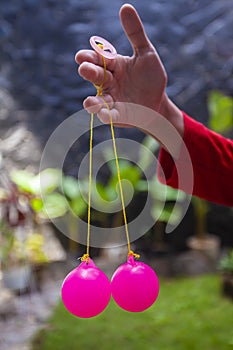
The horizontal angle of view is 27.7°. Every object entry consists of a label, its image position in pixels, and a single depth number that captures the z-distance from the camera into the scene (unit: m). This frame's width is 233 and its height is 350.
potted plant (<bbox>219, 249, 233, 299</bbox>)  2.07
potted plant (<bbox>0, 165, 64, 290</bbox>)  1.84
